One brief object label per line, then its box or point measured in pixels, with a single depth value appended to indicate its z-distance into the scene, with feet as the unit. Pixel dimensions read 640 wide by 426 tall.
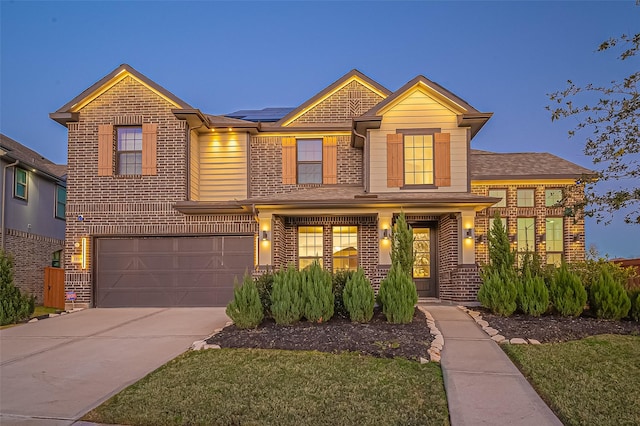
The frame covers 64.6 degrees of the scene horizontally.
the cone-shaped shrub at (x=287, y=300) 29.53
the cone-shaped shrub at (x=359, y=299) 29.96
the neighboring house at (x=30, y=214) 52.65
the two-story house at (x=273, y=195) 43.27
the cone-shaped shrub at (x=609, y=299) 30.96
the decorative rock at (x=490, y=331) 28.06
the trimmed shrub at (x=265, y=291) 31.22
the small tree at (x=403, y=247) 33.99
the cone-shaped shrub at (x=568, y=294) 31.27
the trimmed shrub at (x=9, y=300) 36.70
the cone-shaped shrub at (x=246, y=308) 29.14
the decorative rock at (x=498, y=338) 26.64
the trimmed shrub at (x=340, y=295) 31.83
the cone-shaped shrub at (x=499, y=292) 31.99
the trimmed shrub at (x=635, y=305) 31.01
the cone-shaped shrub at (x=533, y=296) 31.37
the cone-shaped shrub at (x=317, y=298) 29.84
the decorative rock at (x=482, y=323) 30.43
